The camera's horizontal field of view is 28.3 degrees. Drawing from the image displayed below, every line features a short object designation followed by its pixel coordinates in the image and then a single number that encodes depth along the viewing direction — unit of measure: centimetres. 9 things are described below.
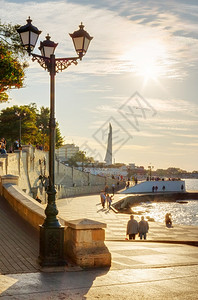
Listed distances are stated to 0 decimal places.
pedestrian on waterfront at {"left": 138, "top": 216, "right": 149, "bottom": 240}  1669
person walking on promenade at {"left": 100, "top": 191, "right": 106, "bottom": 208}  3441
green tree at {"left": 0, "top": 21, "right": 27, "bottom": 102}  2528
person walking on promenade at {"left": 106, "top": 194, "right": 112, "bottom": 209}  3379
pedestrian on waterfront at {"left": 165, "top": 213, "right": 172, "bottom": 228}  2458
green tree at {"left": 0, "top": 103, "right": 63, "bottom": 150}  6588
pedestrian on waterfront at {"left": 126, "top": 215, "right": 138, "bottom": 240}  1605
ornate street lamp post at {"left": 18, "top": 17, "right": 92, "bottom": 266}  813
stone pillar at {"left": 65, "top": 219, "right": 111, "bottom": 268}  807
